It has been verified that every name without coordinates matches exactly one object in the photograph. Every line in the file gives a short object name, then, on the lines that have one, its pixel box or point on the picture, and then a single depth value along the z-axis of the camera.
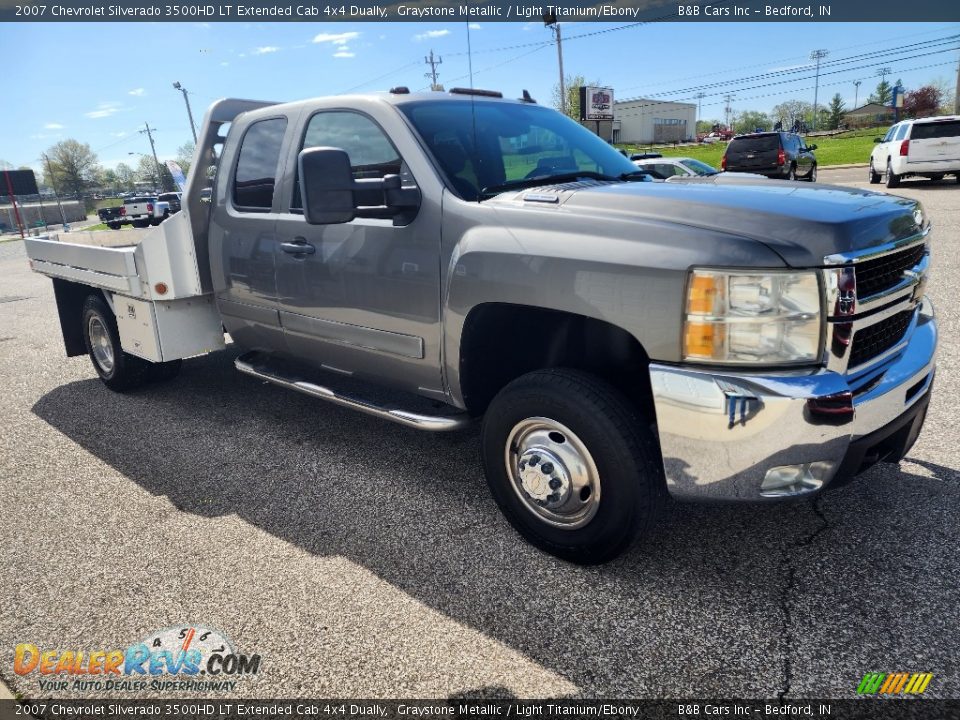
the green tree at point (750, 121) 154.00
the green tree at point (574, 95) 59.24
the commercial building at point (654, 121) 97.88
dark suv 19.98
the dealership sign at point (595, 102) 32.47
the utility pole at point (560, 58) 34.14
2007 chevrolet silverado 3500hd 2.36
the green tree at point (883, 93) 129.75
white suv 17.66
